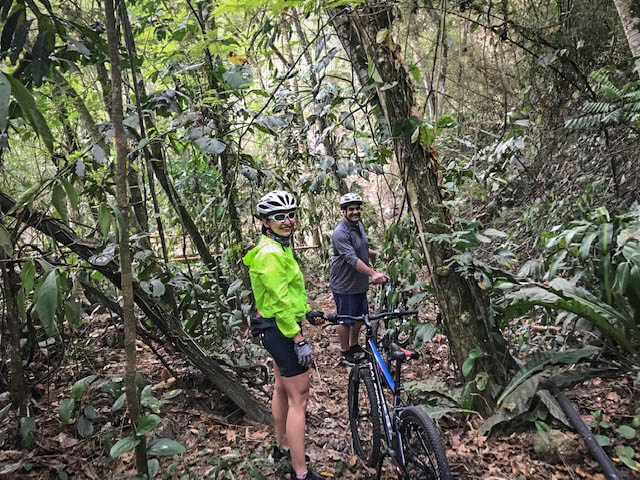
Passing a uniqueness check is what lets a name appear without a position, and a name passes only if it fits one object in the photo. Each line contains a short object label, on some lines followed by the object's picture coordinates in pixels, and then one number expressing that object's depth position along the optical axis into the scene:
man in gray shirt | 4.41
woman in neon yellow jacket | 2.75
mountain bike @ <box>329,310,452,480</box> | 2.35
